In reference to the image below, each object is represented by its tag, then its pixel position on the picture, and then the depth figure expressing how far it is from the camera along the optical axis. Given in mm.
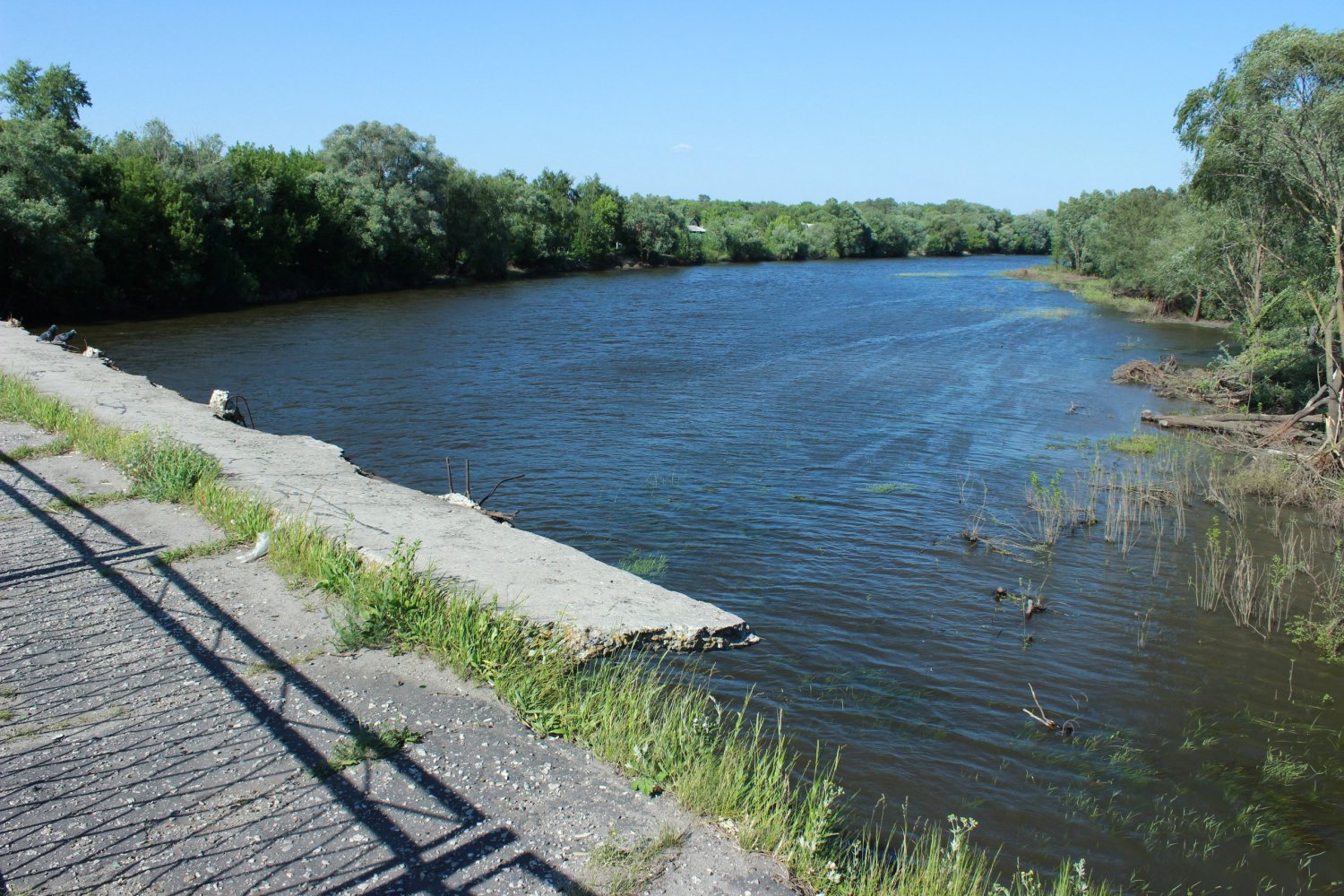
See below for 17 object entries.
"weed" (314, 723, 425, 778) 5523
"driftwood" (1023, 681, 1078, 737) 9102
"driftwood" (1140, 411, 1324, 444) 20172
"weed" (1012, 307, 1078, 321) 50625
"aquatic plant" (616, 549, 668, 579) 12469
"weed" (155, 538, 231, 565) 8680
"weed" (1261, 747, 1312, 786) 8461
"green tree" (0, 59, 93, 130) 54531
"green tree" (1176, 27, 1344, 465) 16625
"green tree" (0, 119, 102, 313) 35094
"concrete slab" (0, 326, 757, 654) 8195
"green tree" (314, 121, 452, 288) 56219
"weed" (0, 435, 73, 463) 11977
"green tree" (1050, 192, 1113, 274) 78250
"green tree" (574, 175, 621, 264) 85500
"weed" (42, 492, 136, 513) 10047
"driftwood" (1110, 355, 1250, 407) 25188
